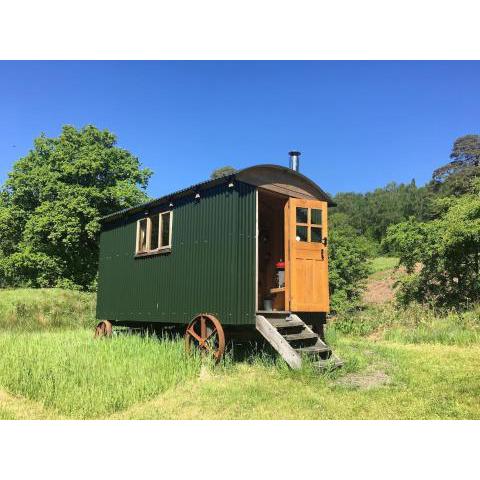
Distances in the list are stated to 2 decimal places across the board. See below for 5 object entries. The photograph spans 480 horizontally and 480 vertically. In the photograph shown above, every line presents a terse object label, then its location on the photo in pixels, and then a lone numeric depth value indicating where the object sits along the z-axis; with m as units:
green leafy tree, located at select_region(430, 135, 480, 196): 42.46
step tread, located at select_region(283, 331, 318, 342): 8.46
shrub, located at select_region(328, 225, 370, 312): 20.77
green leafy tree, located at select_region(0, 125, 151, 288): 26.38
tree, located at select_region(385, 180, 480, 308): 15.52
